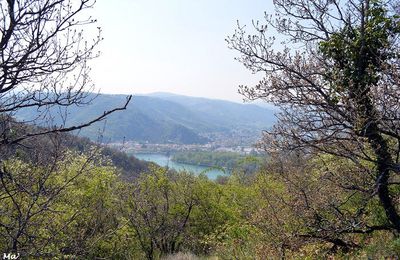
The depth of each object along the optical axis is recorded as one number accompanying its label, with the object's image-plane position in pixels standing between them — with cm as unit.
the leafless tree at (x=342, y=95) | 750
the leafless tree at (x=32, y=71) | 396
